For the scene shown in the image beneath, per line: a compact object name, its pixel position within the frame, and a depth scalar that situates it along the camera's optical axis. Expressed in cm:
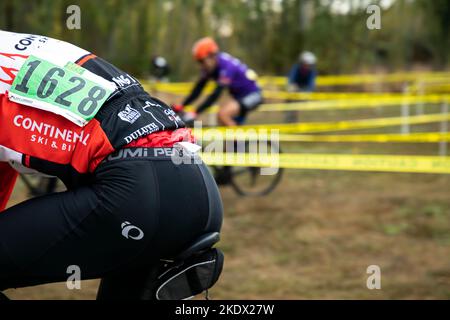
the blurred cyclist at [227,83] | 808
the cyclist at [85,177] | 181
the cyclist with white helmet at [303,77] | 1447
